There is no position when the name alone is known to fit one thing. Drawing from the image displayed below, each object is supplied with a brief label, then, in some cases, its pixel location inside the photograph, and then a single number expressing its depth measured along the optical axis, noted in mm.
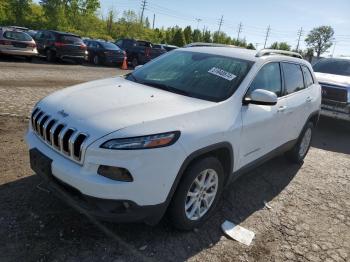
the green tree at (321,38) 104312
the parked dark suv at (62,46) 18719
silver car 16438
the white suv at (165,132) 2797
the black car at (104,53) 20844
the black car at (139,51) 23297
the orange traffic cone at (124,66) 20656
